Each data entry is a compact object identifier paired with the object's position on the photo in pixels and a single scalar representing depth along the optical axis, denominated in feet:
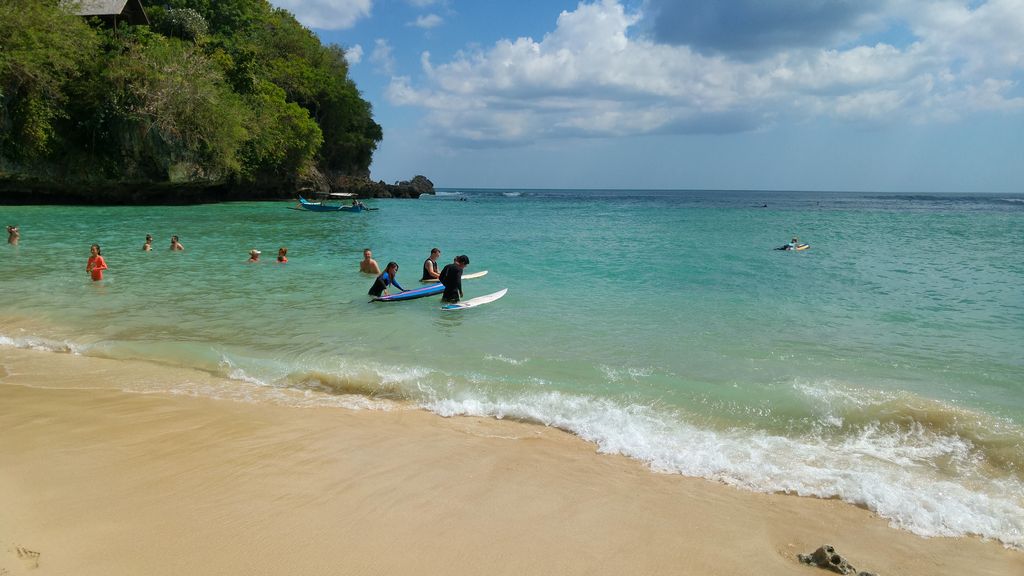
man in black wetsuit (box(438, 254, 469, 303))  38.19
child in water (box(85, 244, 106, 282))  43.57
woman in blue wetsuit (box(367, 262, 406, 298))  39.65
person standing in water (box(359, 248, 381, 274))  49.59
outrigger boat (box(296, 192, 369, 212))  132.87
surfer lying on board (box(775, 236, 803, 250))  75.39
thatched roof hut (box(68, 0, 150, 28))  125.85
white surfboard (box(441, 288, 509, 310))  37.50
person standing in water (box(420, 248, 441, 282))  43.47
